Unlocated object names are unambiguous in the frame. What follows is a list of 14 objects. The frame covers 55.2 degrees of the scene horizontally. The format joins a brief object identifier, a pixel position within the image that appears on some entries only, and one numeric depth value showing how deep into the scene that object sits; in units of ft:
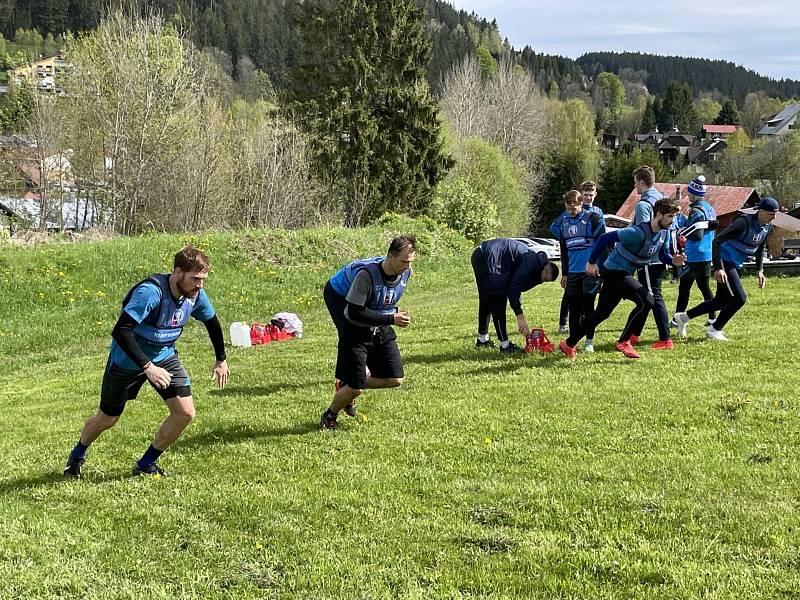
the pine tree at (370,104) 114.42
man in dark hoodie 35.04
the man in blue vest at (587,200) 37.09
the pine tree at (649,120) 510.58
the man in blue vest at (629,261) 31.86
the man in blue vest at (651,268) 34.61
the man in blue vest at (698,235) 37.70
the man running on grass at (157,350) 19.83
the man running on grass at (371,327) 23.95
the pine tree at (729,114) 487.61
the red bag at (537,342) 36.28
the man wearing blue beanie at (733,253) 36.35
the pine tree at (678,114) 508.94
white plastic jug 44.88
